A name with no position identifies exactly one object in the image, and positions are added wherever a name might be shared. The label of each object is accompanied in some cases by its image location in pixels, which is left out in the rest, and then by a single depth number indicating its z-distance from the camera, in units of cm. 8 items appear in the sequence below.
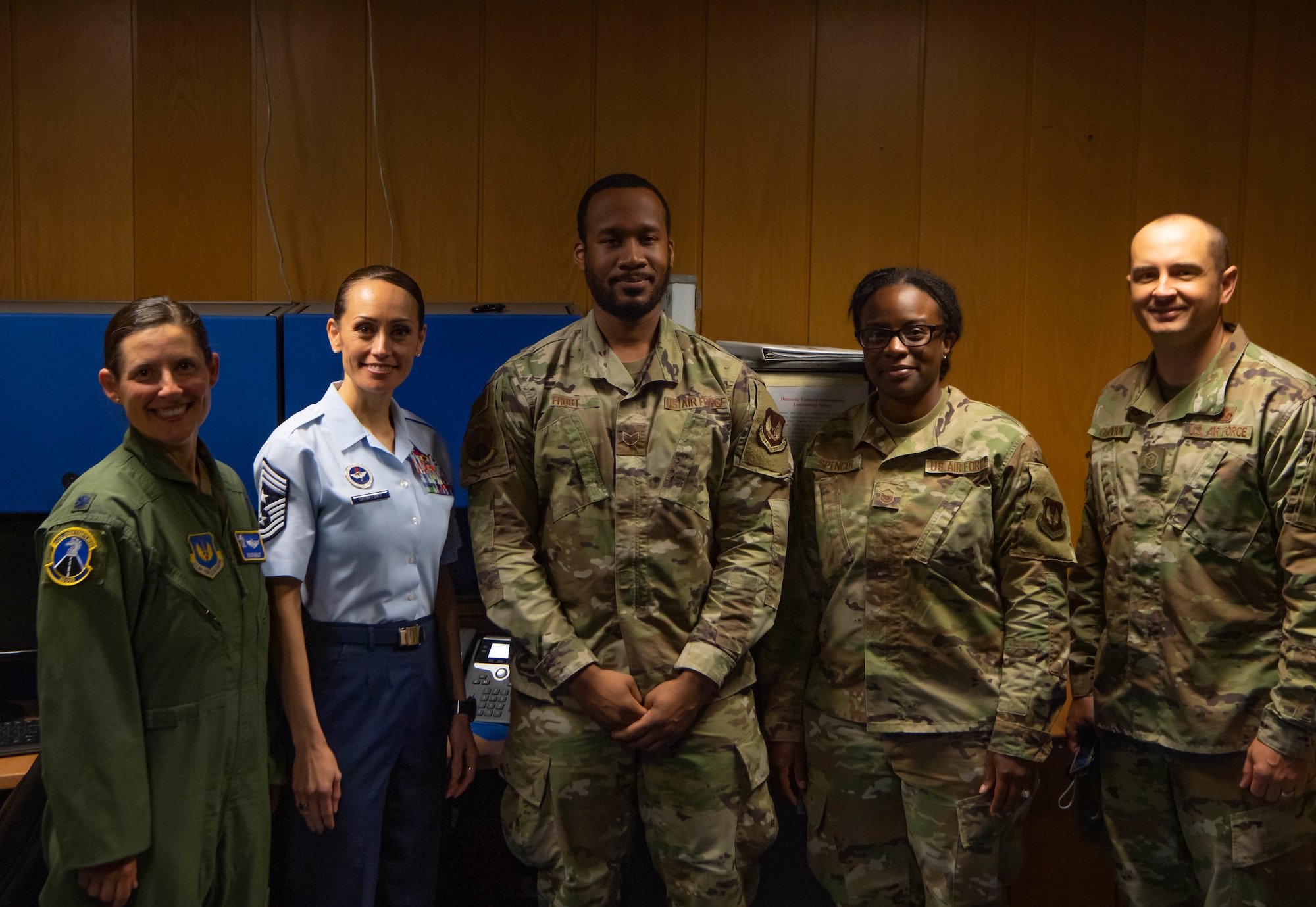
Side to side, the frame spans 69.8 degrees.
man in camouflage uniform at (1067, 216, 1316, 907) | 166
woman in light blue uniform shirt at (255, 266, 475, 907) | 155
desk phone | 198
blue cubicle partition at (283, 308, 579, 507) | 202
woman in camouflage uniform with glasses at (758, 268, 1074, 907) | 168
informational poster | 209
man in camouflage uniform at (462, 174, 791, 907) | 161
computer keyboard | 174
